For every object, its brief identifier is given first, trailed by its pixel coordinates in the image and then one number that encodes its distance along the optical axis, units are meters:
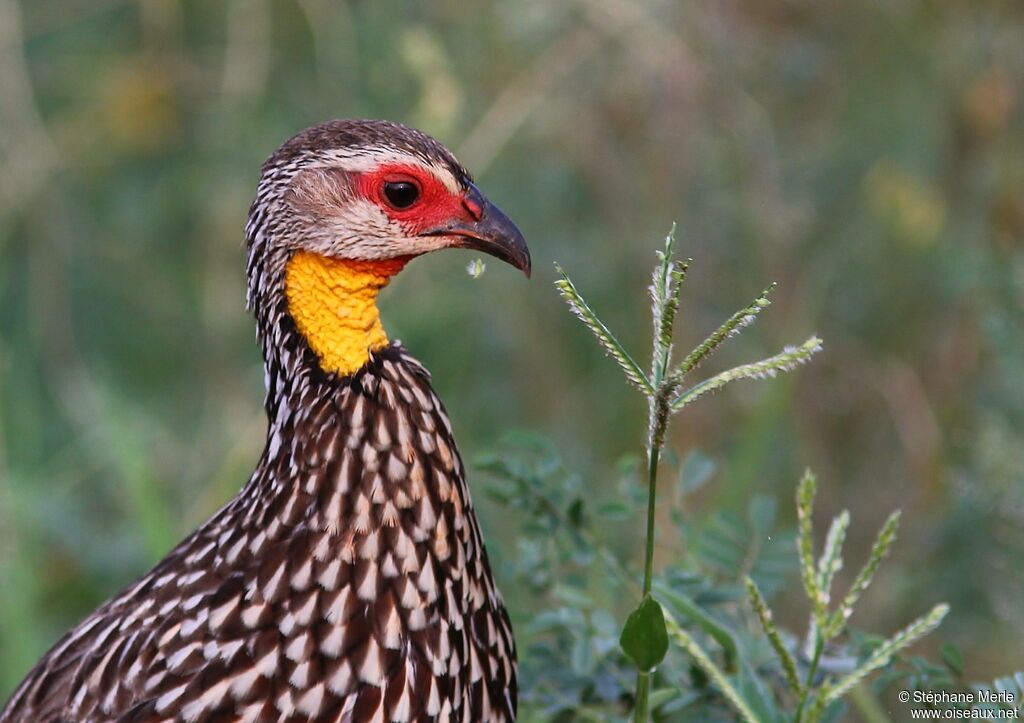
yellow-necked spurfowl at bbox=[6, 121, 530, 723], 4.11
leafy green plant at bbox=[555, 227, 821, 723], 4.04
